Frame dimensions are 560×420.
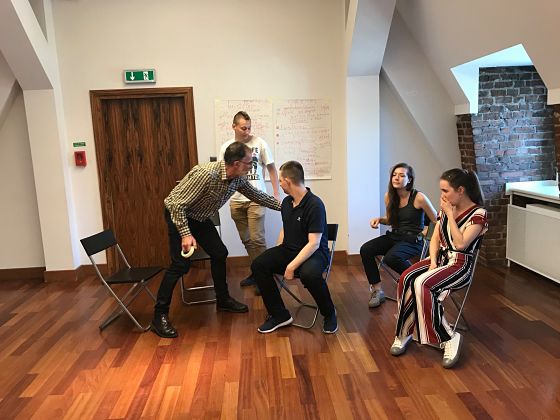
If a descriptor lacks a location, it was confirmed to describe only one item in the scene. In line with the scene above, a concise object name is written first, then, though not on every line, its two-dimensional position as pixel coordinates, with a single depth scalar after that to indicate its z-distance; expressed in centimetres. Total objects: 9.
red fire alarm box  486
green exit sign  474
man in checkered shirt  325
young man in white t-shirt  441
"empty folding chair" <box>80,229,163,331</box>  350
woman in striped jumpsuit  284
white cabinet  404
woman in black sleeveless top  357
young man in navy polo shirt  323
